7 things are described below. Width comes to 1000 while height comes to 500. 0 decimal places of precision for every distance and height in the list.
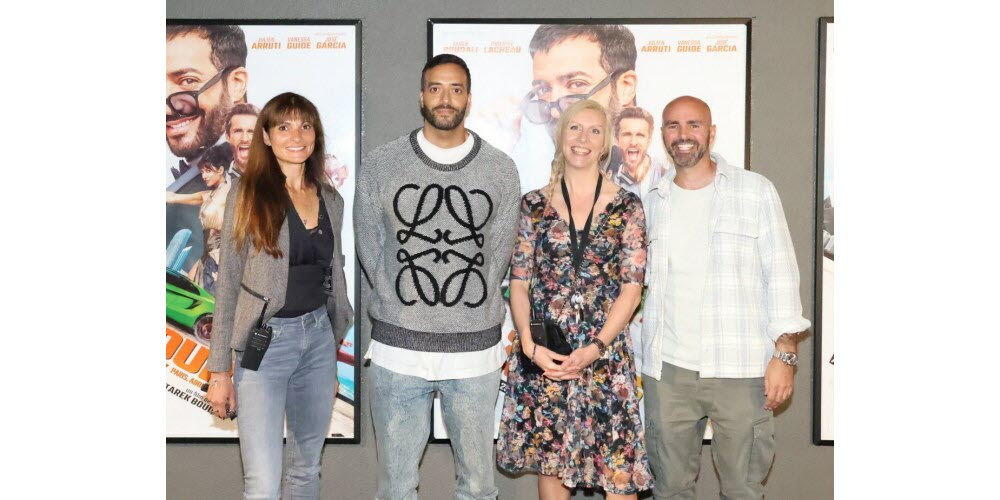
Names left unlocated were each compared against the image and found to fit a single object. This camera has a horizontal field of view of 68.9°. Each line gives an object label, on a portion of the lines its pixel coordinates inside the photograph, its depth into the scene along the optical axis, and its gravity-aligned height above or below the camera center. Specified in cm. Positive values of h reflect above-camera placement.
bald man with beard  270 -31
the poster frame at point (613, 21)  330 +100
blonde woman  265 -42
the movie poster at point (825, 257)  334 -7
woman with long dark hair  244 -22
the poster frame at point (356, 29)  330 +95
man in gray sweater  255 -16
